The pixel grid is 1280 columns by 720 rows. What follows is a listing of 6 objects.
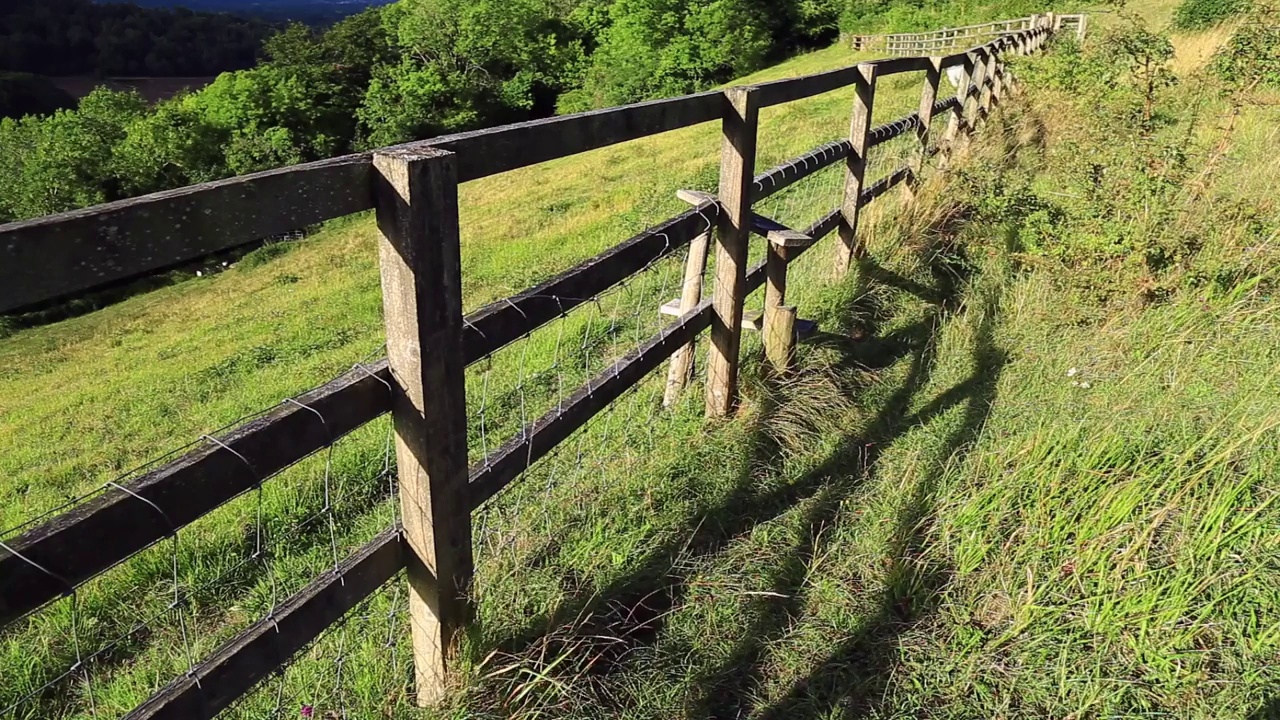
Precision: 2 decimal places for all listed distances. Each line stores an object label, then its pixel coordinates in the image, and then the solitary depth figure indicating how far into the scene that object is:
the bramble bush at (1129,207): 5.10
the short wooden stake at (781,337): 4.49
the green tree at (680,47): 50.69
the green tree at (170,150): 41.66
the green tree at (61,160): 39.56
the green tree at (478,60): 52.12
